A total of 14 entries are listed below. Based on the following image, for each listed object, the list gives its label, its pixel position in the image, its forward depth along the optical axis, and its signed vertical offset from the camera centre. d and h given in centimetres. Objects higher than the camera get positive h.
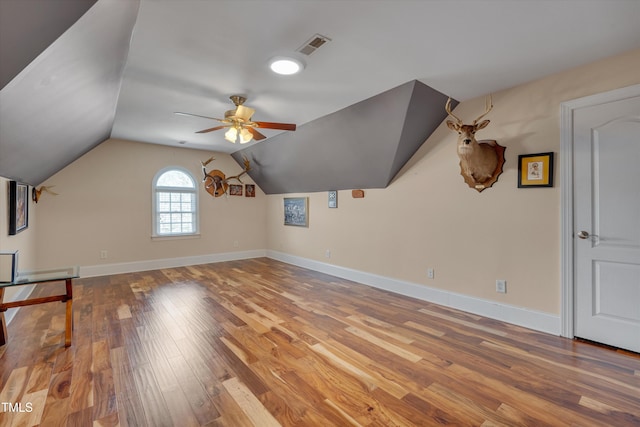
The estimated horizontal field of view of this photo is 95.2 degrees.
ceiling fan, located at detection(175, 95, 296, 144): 331 +106
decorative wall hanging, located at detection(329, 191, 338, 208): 543 +26
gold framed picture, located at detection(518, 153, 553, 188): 286 +43
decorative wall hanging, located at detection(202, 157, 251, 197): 653 +75
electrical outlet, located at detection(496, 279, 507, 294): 318 -80
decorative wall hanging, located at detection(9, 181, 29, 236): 330 +7
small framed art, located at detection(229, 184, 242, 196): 692 +56
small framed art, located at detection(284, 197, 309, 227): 616 +5
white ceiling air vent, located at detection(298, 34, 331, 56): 219 +132
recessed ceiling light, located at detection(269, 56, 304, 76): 250 +132
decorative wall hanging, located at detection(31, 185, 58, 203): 464 +36
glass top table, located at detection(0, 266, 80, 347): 250 -69
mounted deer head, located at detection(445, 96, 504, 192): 298 +60
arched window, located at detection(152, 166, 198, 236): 604 +22
